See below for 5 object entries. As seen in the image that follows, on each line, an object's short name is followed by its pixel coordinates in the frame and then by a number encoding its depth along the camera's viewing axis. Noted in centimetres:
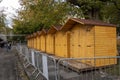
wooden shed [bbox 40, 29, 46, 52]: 1144
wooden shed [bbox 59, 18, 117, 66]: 533
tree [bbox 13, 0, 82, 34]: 997
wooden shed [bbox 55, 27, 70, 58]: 721
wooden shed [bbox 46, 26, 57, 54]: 912
